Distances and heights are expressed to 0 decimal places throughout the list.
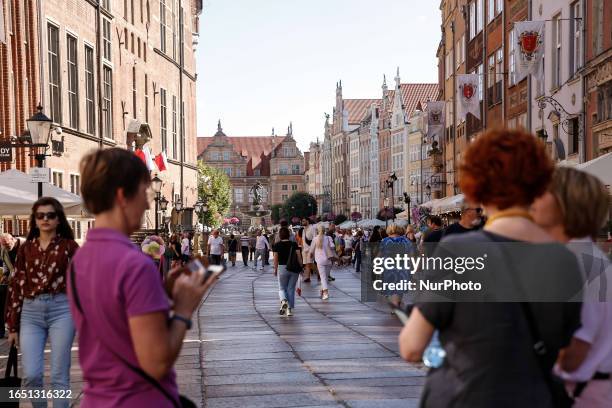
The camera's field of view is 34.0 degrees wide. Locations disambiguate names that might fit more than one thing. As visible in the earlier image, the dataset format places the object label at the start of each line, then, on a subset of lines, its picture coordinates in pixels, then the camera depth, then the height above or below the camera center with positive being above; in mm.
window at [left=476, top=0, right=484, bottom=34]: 40731 +6521
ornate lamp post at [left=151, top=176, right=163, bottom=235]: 39091 -428
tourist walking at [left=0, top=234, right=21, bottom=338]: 13656 -1271
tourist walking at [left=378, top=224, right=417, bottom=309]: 17703 -1343
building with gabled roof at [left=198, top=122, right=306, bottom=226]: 152250 +1203
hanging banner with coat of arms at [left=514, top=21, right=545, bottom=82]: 23594 +2962
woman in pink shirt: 3098 -393
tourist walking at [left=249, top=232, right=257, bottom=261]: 55559 -3840
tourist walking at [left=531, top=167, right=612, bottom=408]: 3480 -245
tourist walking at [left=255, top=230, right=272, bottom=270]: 43822 -3139
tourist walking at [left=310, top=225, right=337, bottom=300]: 21938 -1759
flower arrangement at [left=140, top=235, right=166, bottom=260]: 11102 -821
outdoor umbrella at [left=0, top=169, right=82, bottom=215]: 15531 -279
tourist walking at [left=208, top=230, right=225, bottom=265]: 37188 -2682
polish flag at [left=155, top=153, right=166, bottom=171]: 51438 +745
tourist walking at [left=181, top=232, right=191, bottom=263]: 35406 -2510
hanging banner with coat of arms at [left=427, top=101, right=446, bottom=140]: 41406 +2267
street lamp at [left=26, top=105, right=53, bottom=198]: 16531 +792
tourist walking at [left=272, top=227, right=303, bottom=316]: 17578 -1667
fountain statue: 68312 -2423
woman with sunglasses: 6785 -797
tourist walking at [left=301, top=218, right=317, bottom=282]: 27172 -1707
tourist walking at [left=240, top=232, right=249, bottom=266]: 48625 -3638
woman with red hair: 3021 -436
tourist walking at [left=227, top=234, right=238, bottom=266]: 48906 -3624
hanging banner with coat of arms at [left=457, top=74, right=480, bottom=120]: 31781 +2495
